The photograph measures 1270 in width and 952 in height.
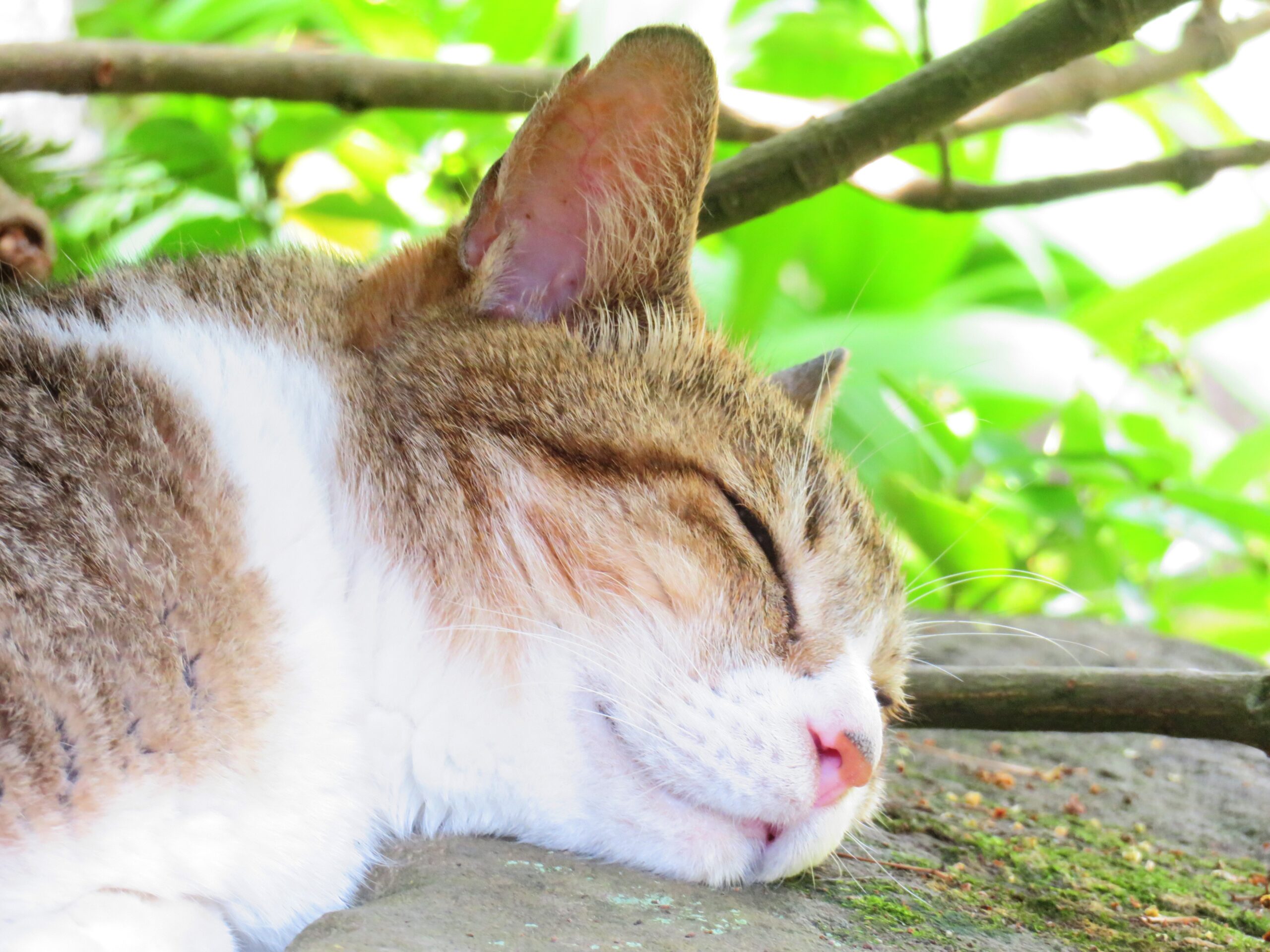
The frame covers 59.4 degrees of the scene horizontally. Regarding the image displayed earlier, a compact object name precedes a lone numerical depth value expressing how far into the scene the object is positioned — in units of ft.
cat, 4.10
